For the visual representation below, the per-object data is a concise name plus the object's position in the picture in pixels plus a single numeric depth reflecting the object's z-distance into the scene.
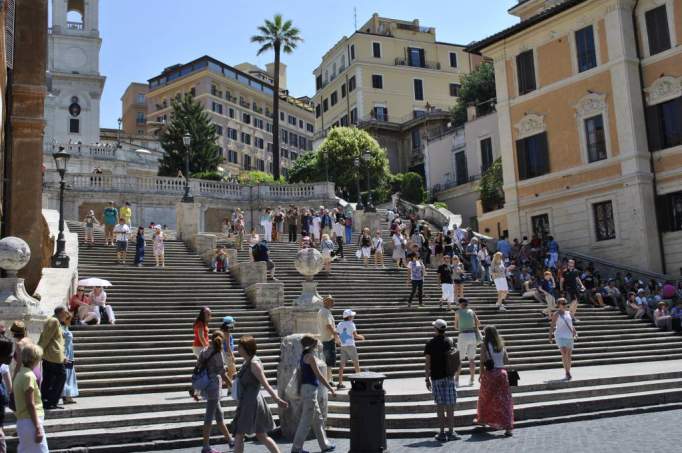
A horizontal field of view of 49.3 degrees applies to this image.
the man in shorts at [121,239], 22.98
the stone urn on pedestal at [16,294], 12.75
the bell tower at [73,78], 62.66
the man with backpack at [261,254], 21.77
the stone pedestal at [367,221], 32.88
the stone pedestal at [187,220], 27.05
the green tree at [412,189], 50.22
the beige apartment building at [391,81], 60.31
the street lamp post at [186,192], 27.97
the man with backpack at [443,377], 10.73
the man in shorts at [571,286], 21.09
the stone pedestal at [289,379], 10.84
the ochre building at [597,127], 27.55
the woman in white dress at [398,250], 26.28
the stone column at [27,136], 17.70
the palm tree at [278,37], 61.12
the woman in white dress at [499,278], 21.27
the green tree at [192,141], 56.31
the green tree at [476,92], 55.62
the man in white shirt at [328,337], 13.92
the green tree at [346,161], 49.50
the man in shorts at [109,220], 25.77
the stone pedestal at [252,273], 21.00
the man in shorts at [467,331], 14.35
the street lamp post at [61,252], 18.97
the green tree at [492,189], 41.03
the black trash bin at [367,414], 9.41
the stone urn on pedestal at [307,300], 16.14
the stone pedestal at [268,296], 19.28
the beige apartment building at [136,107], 93.44
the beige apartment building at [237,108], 83.06
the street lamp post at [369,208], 33.16
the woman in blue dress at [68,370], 12.23
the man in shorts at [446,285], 20.83
